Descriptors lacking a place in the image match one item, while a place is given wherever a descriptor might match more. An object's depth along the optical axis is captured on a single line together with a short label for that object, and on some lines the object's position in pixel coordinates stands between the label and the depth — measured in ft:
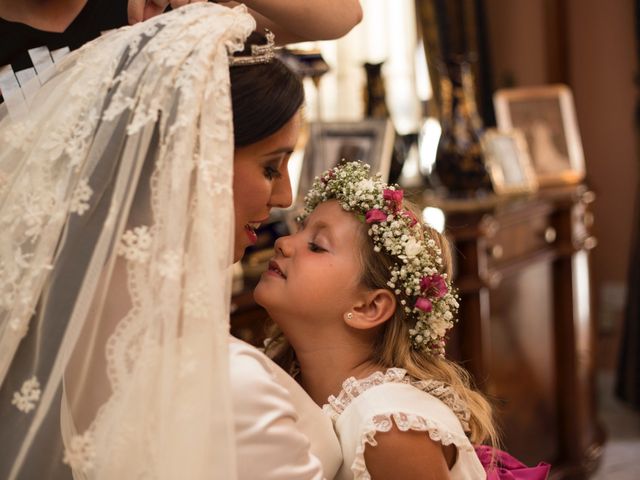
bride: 4.01
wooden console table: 10.91
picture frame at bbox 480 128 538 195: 12.93
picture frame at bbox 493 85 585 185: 14.29
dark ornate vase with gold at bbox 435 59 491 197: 12.16
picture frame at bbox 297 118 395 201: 10.29
